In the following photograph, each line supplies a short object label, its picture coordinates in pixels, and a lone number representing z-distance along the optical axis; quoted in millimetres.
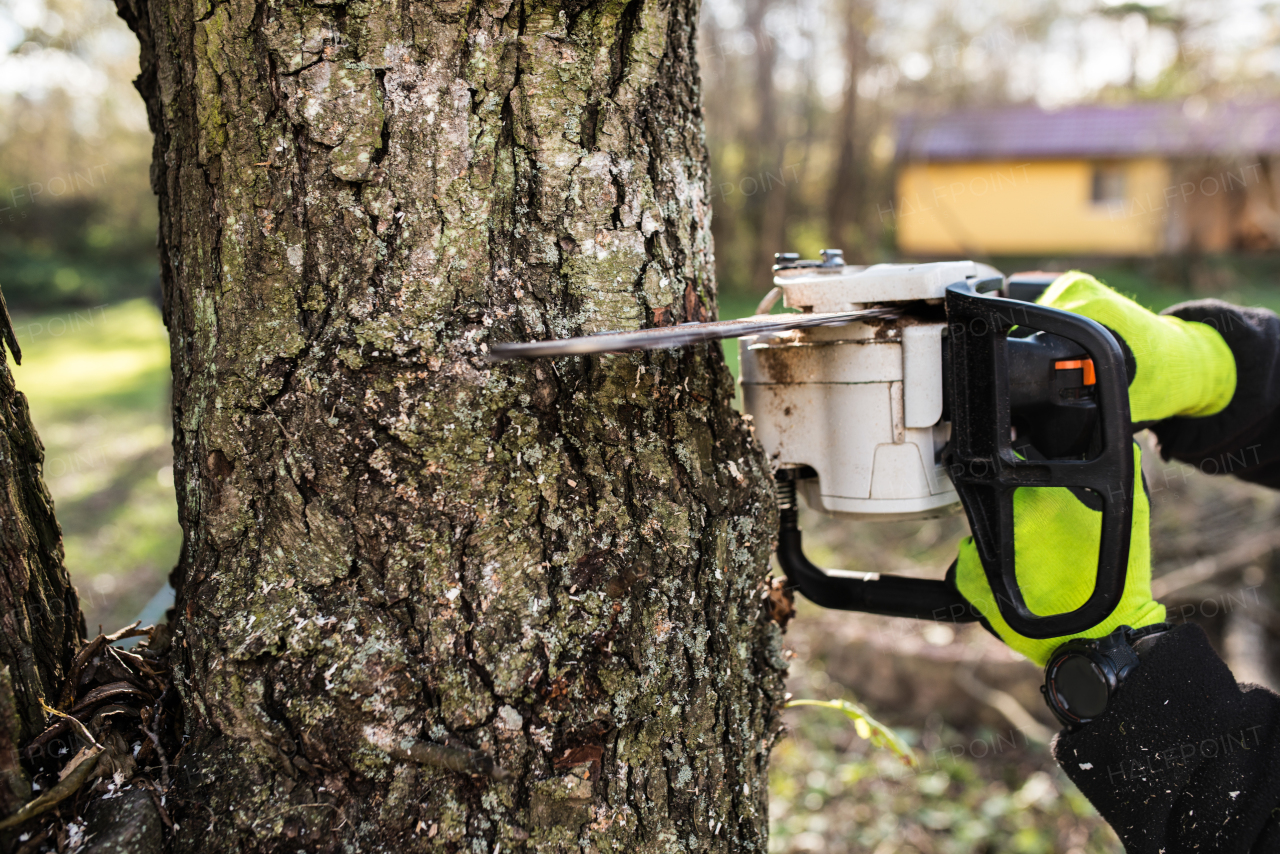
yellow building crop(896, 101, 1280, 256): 15750
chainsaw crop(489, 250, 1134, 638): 1068
